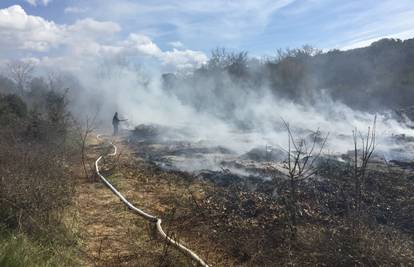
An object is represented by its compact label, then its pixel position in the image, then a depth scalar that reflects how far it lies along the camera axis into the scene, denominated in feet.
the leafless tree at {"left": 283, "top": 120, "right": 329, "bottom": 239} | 20.20
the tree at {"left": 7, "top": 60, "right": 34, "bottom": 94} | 203.30
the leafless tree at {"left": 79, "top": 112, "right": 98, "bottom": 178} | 36.37
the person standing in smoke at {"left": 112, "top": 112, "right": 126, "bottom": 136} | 83.29
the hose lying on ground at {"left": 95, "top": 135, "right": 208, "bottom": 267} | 18.10
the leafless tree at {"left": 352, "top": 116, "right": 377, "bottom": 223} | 18.35
